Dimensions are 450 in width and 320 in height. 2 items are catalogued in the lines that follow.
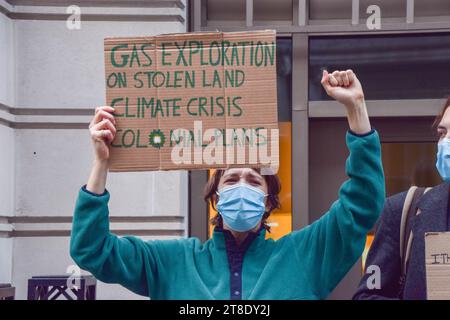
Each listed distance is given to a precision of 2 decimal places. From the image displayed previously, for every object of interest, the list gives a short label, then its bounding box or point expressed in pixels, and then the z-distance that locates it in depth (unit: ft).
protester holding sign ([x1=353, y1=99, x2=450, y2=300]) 16.17
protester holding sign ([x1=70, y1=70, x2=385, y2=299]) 15.62
